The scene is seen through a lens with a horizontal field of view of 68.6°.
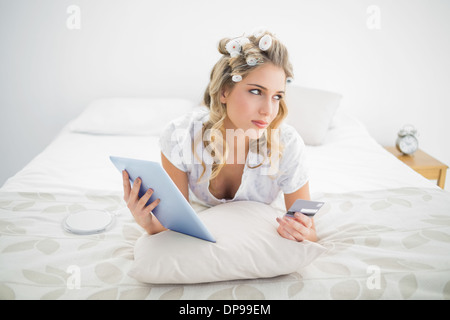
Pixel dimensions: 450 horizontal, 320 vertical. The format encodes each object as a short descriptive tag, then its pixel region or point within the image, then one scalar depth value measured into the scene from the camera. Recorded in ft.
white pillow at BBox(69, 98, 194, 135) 6.84
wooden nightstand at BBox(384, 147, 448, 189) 6.87
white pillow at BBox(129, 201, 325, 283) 2.68
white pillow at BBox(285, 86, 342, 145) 6.61
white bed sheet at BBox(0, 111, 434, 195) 4.76
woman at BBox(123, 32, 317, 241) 3.32
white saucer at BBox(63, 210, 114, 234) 3.51
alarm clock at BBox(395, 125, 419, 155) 7.34
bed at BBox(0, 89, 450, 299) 2.68
